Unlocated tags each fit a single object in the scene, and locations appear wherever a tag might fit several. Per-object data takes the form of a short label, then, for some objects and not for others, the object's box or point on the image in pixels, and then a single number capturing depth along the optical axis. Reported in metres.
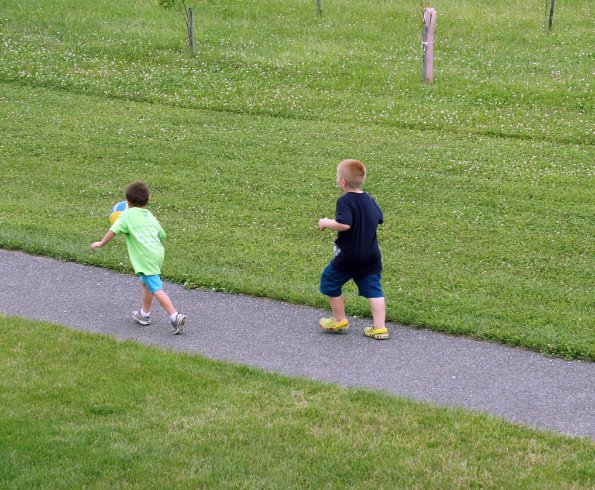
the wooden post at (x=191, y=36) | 33.16
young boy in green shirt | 14.43
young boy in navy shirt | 13.90
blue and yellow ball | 15.28
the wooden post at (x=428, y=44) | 29.23
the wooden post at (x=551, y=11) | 35.70
